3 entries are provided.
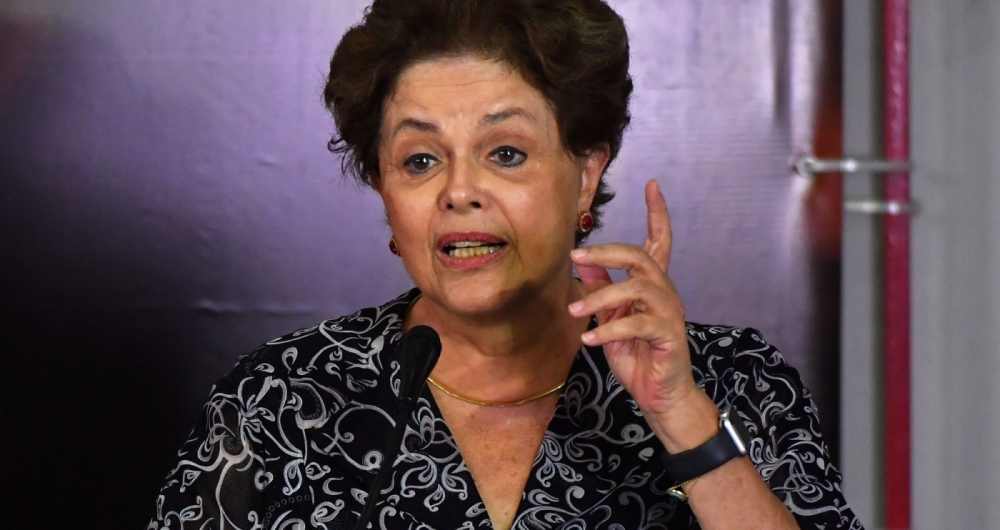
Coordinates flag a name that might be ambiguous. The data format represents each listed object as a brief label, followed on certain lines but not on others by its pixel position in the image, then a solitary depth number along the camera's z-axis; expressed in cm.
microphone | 422
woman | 443
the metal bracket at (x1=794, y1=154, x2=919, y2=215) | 486
